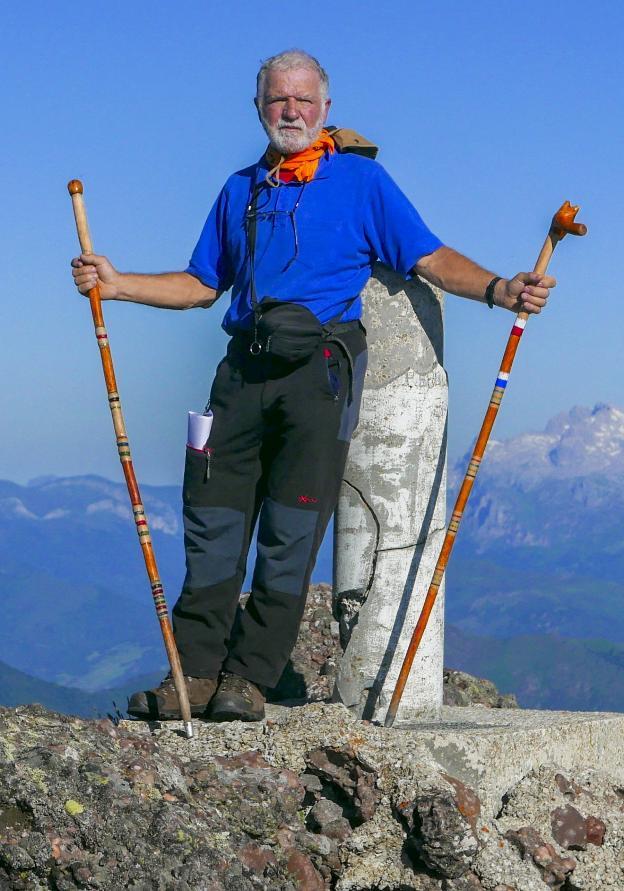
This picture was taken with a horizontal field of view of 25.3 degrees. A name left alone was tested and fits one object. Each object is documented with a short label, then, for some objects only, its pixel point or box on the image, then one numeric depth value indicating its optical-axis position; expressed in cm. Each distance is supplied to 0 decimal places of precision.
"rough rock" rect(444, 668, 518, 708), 939
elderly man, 697
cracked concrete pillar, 736
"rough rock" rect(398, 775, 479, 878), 598
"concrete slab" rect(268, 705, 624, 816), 671
